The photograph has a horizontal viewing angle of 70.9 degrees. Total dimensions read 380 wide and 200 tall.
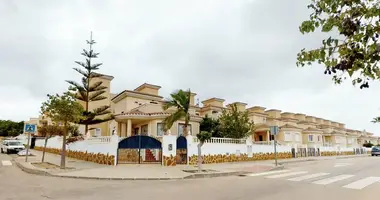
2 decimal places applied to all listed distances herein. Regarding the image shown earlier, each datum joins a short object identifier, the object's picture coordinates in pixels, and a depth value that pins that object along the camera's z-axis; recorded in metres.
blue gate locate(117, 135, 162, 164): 18.16
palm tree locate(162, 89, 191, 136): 19.47
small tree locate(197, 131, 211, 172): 16.80
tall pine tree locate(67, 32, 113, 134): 28.00
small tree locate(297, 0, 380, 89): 4.40
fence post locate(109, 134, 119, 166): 17.91
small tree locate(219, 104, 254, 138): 26.28
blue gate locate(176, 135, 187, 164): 19.19
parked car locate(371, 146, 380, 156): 39.64
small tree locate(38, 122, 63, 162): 21.09
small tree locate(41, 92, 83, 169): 15.75
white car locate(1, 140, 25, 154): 31.22
